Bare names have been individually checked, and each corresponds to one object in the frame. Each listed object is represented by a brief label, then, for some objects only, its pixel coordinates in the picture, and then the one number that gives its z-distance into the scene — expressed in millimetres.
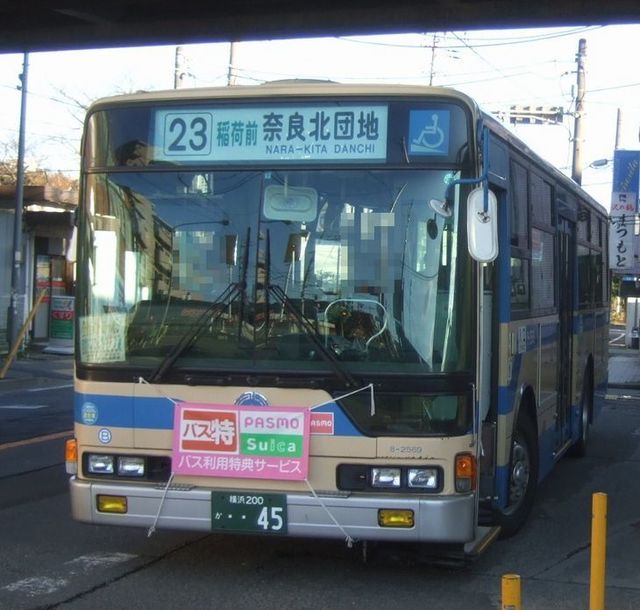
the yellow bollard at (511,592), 3844
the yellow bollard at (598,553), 4617
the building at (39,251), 24406
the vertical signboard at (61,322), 25781
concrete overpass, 11250
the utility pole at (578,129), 28500
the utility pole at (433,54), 38562
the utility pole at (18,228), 21844
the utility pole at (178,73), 26680
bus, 5551
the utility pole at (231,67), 26797
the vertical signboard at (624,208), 24156
